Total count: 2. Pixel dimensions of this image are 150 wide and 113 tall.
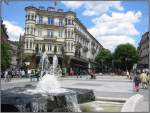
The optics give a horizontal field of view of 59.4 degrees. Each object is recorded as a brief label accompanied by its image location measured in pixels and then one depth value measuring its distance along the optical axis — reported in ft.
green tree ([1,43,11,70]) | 59.80
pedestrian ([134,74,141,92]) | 28.57
